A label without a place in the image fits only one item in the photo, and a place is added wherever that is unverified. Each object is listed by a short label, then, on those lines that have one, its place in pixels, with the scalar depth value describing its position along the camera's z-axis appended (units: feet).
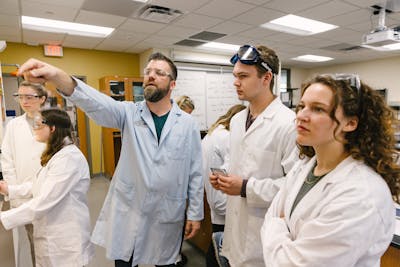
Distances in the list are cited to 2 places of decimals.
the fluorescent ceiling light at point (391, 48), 19.70
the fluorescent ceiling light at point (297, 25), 13.79
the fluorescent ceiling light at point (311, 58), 23.74
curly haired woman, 2.38
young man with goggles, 4.12
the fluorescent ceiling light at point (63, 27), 13.13
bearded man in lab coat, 4.83
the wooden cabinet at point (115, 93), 17.34
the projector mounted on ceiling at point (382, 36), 11.48
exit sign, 16.97
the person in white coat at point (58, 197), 4.92
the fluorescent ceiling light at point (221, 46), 18.16
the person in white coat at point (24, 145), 6.64
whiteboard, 20.12
